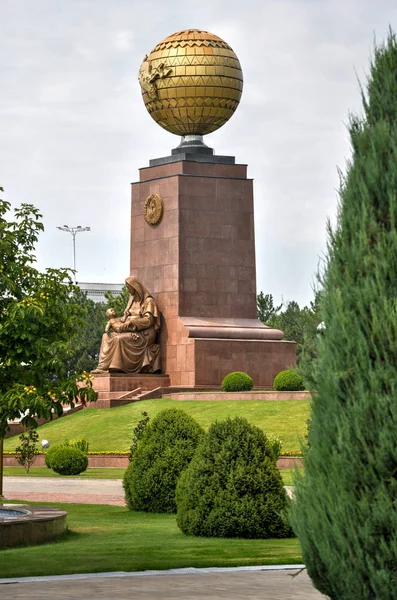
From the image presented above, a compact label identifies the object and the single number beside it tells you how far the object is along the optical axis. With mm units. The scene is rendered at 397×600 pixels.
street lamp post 84512
